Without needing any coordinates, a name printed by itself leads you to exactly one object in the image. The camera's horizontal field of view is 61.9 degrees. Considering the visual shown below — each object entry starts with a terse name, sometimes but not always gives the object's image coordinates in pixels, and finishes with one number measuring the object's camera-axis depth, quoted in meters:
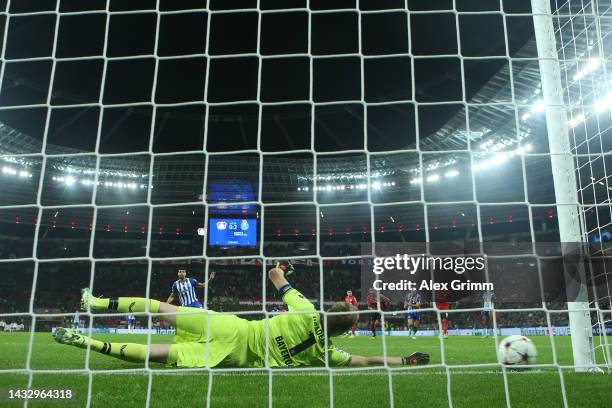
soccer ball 4.45
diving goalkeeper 4.18
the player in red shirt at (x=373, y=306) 12.32
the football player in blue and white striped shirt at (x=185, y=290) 8.45
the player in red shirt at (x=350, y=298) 11.39
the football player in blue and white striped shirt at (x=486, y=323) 12.98
